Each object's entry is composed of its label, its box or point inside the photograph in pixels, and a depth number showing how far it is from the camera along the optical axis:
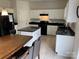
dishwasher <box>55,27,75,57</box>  2.04
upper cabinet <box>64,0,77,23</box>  1.45
